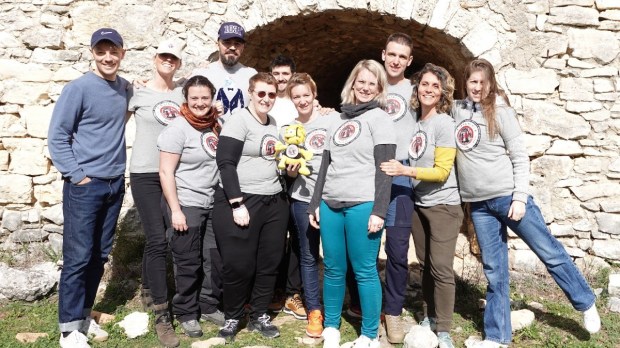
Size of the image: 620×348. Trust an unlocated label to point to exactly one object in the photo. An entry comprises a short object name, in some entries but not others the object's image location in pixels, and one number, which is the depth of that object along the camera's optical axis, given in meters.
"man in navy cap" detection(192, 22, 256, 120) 3.50
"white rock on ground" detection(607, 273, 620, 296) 3.80
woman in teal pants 2.82
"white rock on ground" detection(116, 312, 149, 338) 3.25
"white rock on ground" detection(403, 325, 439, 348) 2.95
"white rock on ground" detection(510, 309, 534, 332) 3.34
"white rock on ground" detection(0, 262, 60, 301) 3.76
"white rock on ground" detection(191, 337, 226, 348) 3.10
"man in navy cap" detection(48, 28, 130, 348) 2.92
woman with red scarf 2.99
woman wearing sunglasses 2.92
